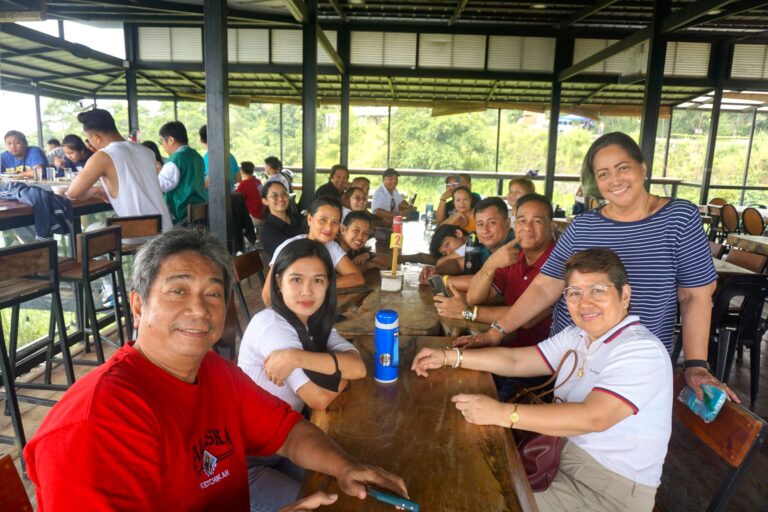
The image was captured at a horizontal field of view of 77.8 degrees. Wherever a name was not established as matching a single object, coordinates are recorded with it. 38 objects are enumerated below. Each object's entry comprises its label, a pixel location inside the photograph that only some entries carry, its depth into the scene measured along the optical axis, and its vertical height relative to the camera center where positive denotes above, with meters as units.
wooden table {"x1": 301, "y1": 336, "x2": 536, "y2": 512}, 0.97 -0.63
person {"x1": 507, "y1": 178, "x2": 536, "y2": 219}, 4.91 -0.03
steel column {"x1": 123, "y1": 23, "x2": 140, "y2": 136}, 8.75 +1.86
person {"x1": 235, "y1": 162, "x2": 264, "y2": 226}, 5.96 -0.27
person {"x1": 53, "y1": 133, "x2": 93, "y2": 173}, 5.09 +0.24
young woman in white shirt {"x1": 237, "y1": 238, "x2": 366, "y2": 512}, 1.37 -0.52
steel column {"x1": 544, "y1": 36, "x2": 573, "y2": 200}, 8.52 +1.49
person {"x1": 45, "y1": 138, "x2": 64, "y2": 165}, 6.74 +0.27
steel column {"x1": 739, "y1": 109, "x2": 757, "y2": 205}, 10.33 +0.93
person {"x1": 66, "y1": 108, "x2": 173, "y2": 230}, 3.11 +0.00
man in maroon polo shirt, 2.25 -0.41
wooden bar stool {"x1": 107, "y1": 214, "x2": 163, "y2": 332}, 2.98 -0.36
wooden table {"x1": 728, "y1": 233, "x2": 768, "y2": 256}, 4.57 -0.52
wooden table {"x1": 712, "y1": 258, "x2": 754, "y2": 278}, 3.42 -0.58
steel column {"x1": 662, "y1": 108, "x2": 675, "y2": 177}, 10.54 +1.20
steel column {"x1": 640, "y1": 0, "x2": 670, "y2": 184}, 5.43 +1.30
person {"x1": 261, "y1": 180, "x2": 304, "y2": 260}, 3.73 -0.37
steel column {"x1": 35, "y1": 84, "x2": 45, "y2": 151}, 9.47 +1.01
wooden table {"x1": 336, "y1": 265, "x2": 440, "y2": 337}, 1.96 -0.60
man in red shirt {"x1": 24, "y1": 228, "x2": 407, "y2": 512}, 0.77 -0.46
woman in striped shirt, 1.68 -0.20
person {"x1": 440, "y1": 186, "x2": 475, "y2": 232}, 4.73 -0.27
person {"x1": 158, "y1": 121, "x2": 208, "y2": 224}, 4.00 +0.00
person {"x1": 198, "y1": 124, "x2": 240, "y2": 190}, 4.73 +0.12
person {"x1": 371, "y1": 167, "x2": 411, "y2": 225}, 6.28 -0.27
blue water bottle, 1.35 -0.49
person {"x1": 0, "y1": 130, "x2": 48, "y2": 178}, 5.99 +0.17
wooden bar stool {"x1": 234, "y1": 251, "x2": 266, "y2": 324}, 2.69 -0.53
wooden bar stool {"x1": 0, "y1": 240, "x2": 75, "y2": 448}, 2.03 -0.55
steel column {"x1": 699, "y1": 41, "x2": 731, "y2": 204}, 8.54 +1.84
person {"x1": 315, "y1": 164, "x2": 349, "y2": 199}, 6.29 -0.01
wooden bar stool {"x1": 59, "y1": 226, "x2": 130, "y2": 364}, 2.56 -0.55
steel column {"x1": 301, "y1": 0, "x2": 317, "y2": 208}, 5.64 +0.93
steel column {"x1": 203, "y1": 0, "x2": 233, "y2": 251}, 3.02 +0.39
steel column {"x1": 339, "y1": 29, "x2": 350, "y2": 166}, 8.47 +1.76
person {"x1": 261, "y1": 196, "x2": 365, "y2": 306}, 2.75 -0.30
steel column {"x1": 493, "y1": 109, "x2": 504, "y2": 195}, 10.01 -0.04
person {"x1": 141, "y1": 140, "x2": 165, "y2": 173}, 5.53 +0.27
